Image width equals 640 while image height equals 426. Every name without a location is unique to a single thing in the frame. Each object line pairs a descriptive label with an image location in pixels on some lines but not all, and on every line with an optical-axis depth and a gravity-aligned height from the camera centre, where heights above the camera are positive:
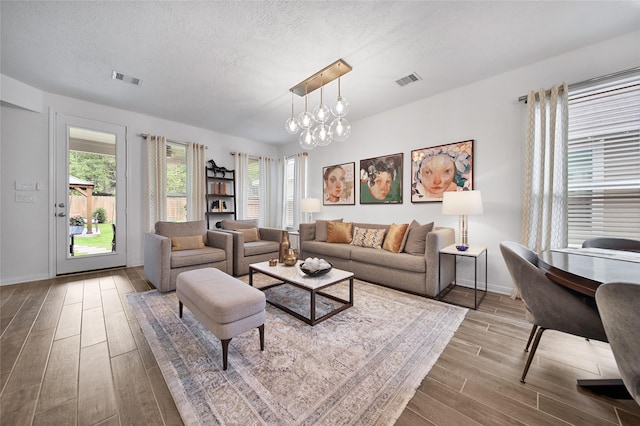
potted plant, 3.66 -0.22
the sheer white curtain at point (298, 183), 5.42 +0.67
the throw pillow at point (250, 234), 4.18 -0.41
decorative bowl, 2.32 -0.60
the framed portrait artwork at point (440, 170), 3.21 +0.61
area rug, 1.23 -1.03
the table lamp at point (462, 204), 2.73 +0.10
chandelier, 2.48 +0.98
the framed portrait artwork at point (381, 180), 3.91 +0.56
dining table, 1.11 -0.30
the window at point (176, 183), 4.54 +0.55
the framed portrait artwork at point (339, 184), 4.58 +0.56
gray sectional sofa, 2.75 -0.67
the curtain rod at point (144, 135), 4.17 +1.33
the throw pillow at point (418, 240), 3.04 -0.36
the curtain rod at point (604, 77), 2.19 +1.32
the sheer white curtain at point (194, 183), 4.70 +0.55
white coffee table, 2.10 -0.65
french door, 3.57 +0.26
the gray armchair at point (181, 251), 2.88 -0.56
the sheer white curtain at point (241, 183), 5.43 +0.66
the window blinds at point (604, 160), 2.25 +0.54
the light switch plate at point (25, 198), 3.25 +0.17
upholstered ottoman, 1.54 -0.65
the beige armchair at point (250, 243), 3.61 -0.54
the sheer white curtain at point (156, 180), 4.20 +0.55
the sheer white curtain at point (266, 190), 5.91 +0.55
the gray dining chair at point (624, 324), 0.84 -0.41
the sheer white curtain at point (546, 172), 2.52 +0.45
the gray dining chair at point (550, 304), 1.25 -0.51
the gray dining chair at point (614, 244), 1.90 -0.25
